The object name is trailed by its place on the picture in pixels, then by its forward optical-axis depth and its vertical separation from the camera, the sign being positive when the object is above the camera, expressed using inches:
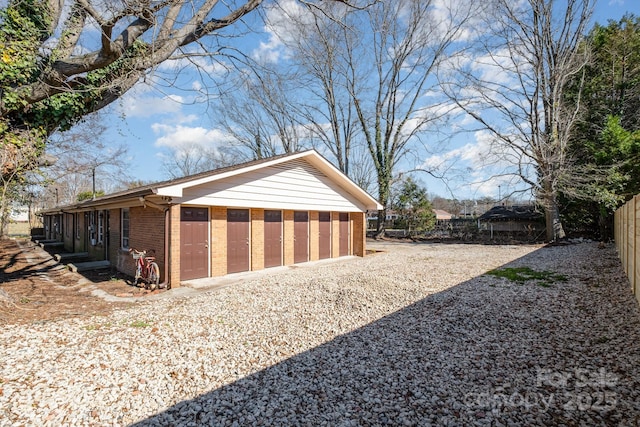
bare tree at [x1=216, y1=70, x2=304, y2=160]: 1028.5 +336.0
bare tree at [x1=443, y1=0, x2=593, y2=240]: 714.8 +278.6
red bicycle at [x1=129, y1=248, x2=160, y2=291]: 322.3 -49.9
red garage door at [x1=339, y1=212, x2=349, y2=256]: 567.5 -22.4
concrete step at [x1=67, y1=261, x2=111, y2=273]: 426.2 -61.6
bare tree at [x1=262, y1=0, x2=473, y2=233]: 831.5 +418.4
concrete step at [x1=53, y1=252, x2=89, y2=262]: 525.3 -59.0
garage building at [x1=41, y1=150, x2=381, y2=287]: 335.9 +3.6
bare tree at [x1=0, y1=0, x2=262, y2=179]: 213.5 +131.8
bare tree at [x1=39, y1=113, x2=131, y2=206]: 414.0 +120.7
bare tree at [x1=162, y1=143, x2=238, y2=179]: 1491.1 +299.5
